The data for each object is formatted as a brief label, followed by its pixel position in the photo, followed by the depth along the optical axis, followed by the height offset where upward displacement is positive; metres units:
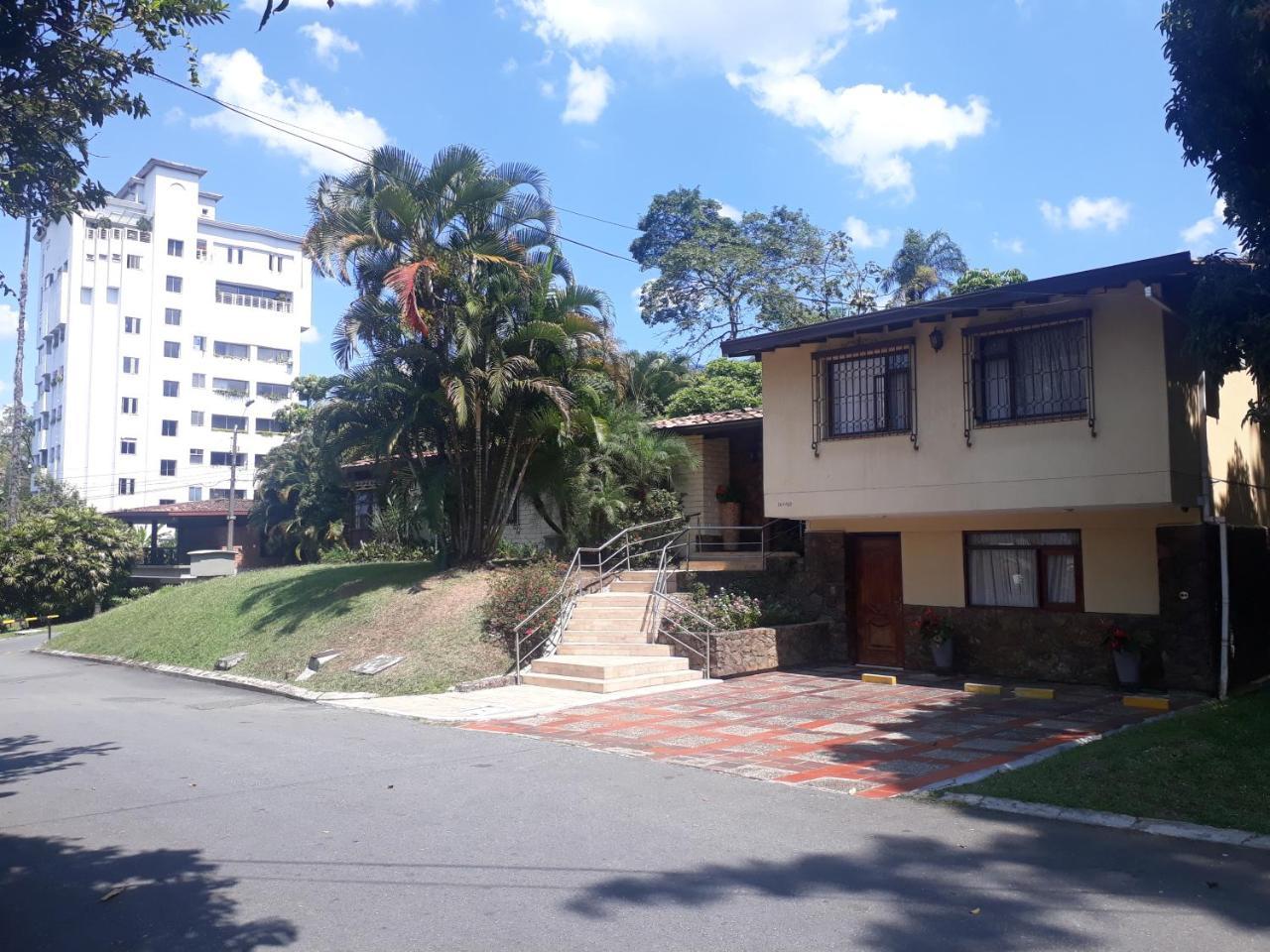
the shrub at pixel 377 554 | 27.28 -0.31
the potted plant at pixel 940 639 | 16.14 -1.58
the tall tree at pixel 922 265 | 42.72 +12.27
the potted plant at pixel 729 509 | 22.62 +0.76
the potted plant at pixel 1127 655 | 14.01 -1.61
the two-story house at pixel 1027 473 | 13.30 +1.00
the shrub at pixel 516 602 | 17.38 -1.05
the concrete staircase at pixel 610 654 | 15.43 -1.86
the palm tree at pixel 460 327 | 19.28 +4.25
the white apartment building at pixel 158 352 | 60.78 +12.20
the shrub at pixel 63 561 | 32.94 -0.57
